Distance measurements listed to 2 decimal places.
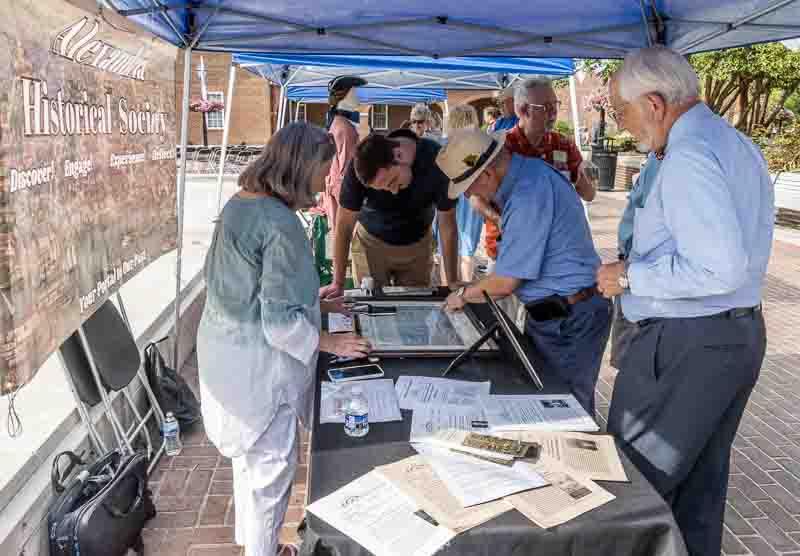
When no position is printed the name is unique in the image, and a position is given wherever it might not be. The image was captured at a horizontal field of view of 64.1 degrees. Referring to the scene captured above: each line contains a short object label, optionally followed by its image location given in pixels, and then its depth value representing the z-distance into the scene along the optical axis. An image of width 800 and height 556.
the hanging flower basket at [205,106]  22.06
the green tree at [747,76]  14.07
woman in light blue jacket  1.80
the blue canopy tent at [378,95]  12.62
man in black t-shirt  2.81
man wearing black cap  4.66
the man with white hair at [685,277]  1.56
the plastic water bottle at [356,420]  1.60
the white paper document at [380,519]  1.20
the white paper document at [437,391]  1.80
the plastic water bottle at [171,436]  3.25
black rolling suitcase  2.21
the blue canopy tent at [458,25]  2.93
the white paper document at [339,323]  2.44
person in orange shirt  3.74
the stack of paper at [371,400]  1.70
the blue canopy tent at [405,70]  5.34
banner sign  1.59
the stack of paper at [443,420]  1.63
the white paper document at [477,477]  1.34
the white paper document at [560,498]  1.28
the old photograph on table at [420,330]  2.19
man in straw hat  2.11
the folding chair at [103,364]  2.68
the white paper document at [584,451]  1.44
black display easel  1.93
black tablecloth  1.22
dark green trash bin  16.25
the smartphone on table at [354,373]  1.97
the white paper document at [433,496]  1.26
